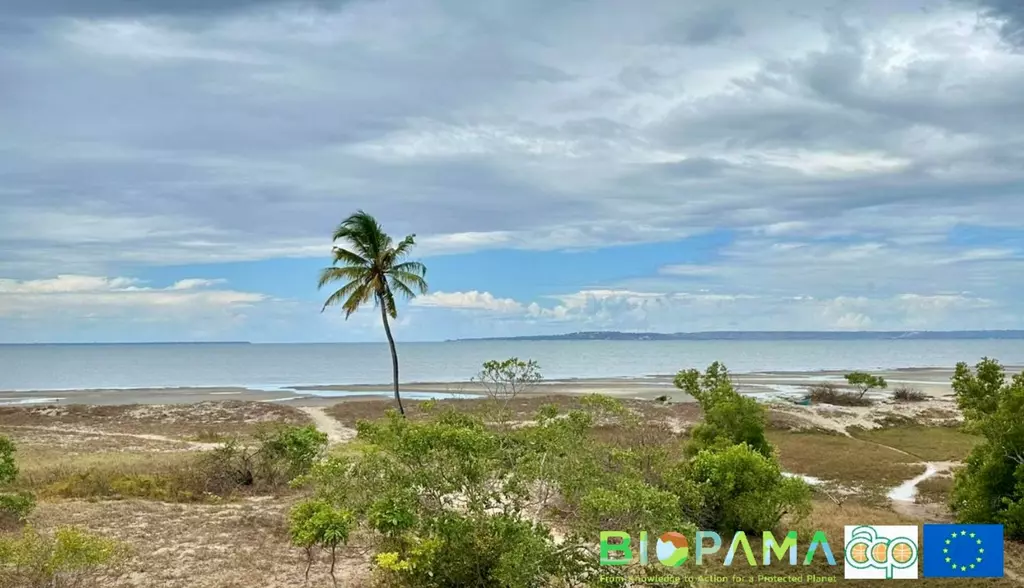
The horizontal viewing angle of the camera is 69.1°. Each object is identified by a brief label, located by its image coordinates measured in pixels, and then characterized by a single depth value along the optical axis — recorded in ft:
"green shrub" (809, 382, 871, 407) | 179.58
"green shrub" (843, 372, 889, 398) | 189.16
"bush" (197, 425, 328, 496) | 67.82
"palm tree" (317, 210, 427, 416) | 109.19
